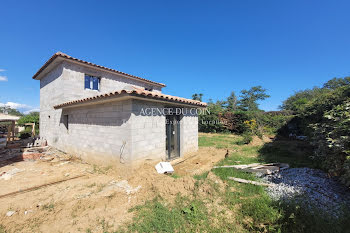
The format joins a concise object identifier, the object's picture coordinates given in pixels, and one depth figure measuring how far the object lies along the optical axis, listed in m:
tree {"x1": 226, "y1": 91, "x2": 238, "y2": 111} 34.22
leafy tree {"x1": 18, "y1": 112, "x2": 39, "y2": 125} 16.13
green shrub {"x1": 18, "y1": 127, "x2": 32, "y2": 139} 13.48
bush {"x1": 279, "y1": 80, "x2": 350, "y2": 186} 2.96
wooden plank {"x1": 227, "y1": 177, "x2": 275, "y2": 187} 3.90
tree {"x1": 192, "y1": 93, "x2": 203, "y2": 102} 33.91
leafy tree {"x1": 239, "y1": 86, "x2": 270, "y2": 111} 33.10
